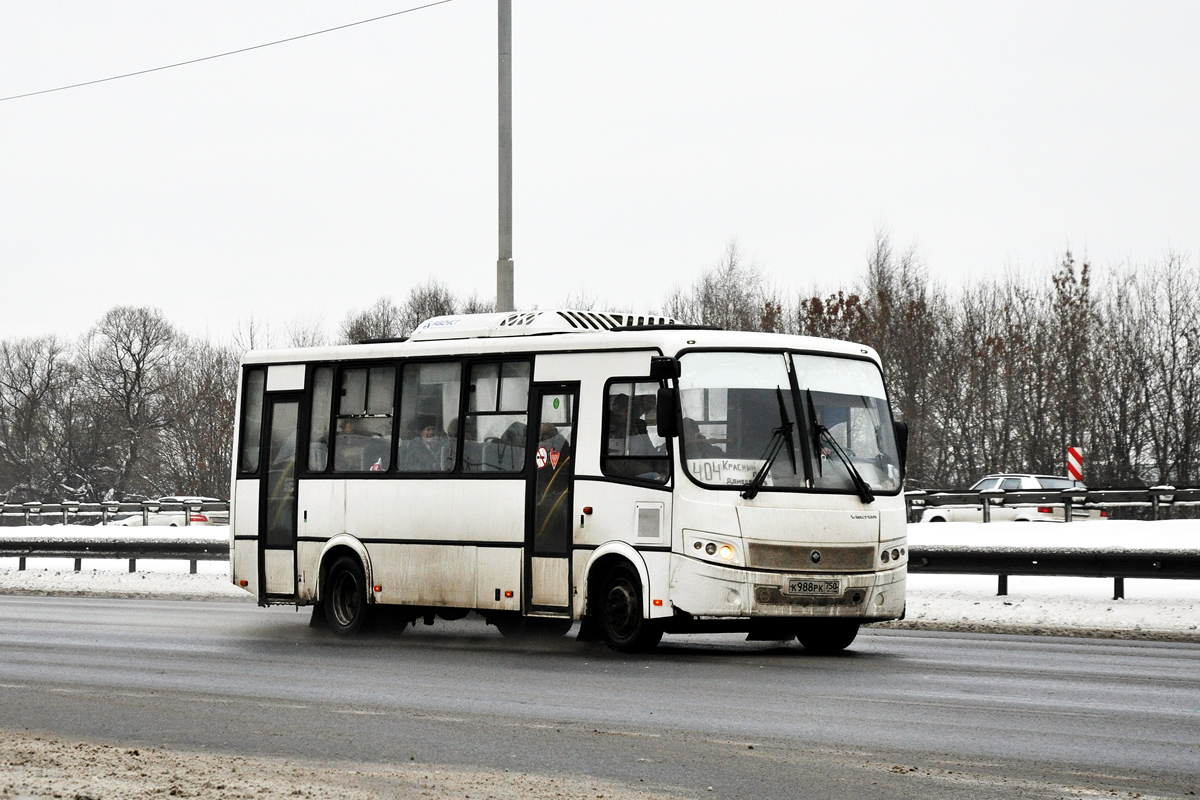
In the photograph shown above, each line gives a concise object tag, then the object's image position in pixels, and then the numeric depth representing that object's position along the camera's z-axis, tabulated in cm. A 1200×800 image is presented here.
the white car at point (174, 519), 5919
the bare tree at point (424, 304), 8700
